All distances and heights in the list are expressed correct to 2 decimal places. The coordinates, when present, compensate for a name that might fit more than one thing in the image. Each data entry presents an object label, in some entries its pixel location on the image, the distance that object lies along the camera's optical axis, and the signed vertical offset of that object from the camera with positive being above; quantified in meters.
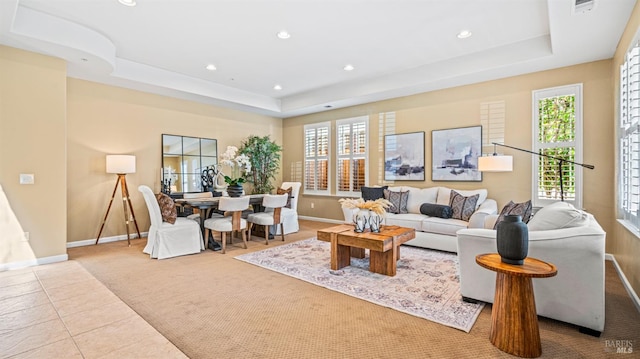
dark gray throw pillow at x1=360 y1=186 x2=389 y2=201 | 5.76 -0.29
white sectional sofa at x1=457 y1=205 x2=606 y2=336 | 2.18 -0.71
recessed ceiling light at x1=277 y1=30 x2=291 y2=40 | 4.02 +1.94
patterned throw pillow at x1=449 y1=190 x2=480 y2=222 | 4.64 -0.44
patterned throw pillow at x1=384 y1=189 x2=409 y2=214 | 5.41 -0.41
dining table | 4.61 -0.41
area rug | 2.64 -1.14
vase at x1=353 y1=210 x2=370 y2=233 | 3.74 -0.54
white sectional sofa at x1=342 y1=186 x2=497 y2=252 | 4.43 -0.65
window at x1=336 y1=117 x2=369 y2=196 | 6.85 +0.52
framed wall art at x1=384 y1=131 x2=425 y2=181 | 6.00 +0.44
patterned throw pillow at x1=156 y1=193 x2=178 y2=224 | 4.46 -0.48
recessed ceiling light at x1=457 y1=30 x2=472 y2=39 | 4.03 +1.95
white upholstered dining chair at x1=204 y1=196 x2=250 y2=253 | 4.55 -0.66
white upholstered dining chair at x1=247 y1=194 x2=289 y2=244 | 5.09 -0.66
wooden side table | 1.96 -0.88
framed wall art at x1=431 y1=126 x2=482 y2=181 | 5.33 +0.45
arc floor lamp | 4.50 +0.23
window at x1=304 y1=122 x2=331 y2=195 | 7.53 +0.51
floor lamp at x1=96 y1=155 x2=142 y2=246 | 5.06 +0.13
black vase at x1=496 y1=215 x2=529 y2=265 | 2.05 -0.43
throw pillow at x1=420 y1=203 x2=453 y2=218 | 4.73 -0.51
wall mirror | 6.07 +0.35
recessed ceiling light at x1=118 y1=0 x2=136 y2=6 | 3.29 +1.92
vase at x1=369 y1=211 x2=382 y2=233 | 3.74 -0.54
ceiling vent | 2.91 +1.69
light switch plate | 3.86 -0.01
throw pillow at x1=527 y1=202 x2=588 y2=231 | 2.47 -0.34
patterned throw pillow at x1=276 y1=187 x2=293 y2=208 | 6.31 -0.28
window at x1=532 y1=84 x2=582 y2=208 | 4.45 +0.56
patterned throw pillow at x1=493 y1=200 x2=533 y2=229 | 3.40 -0.37
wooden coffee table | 3.40 -0.76
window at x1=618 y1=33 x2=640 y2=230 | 2.86 +0.42
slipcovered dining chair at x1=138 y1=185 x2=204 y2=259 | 4.27 -0.85
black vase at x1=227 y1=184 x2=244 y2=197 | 5.24 -0.21
